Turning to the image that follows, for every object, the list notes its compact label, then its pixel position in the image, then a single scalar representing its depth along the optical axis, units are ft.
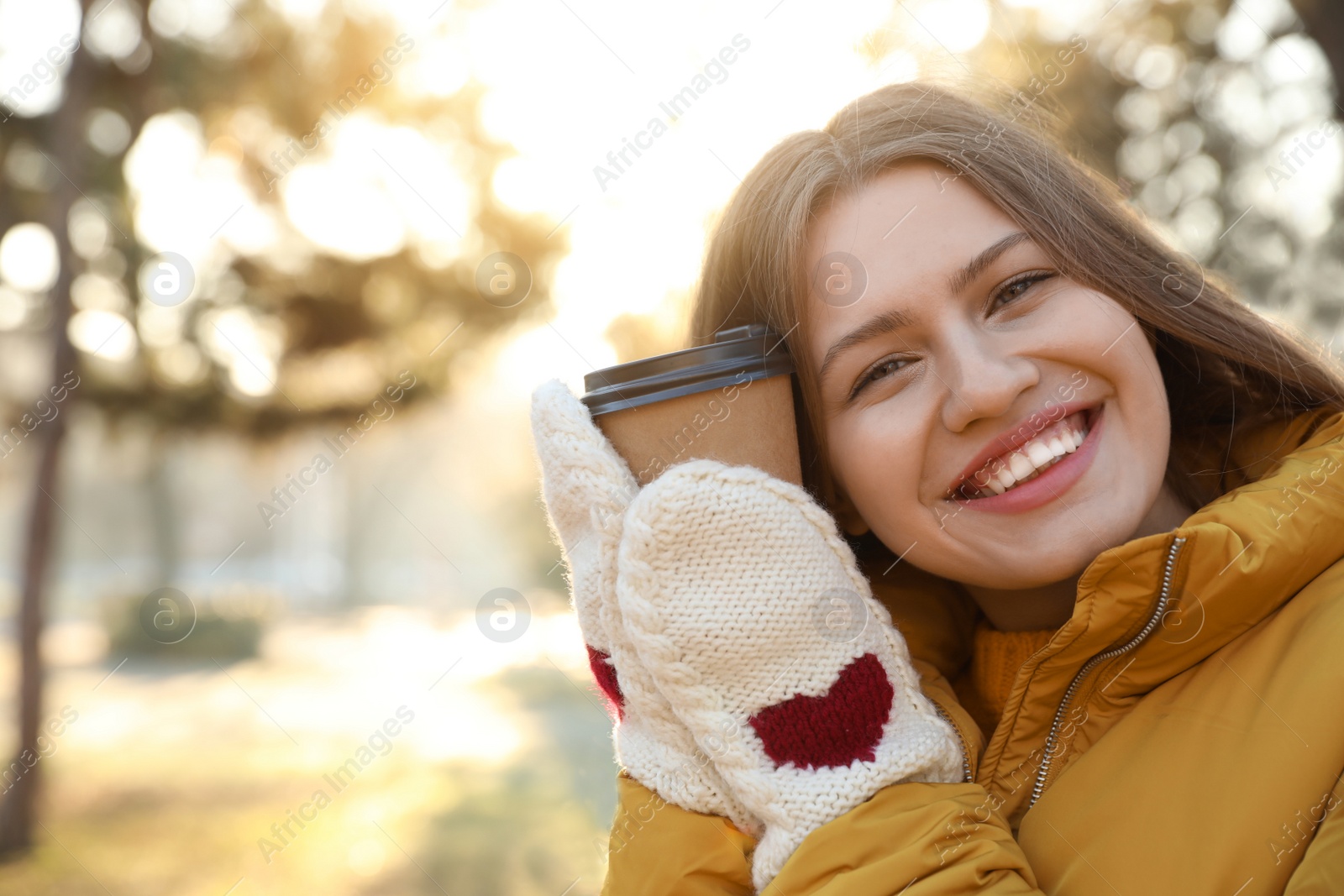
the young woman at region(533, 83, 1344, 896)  4.12
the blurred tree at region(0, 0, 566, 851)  15.11
